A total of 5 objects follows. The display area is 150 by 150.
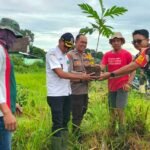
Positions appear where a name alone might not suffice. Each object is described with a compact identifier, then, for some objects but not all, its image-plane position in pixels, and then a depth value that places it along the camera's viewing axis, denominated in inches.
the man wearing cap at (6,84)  60.5
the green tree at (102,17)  88.2
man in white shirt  91.8
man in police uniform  99.8
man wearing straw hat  105.9
